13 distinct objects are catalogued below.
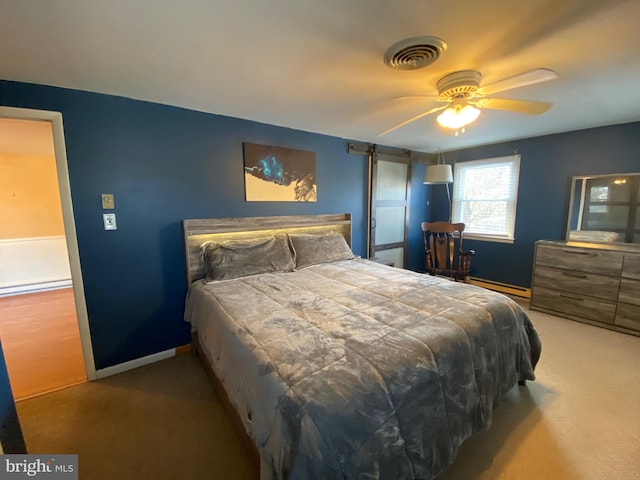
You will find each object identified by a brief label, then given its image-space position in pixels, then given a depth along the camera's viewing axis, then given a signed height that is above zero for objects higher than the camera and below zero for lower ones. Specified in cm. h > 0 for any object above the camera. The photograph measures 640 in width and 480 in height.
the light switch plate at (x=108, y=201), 205 +6
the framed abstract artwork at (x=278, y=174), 273 +37
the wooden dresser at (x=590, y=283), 258 -83
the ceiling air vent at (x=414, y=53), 135 +85
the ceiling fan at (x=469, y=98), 162 +72
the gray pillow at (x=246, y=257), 230 -47
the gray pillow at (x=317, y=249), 279 -46
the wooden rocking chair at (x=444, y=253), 346 -62
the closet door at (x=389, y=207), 382 -1
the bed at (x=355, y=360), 91 -69
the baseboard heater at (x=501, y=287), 364 -119
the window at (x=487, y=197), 370 +14
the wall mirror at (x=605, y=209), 277 -4
